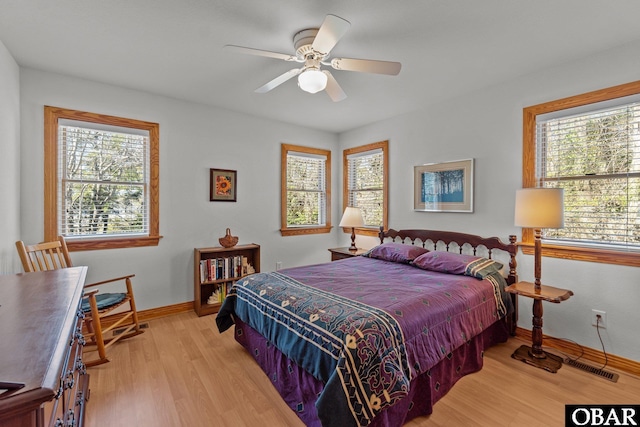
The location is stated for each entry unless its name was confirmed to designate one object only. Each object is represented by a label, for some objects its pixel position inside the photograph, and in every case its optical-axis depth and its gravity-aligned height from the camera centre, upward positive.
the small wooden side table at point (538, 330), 2.39 -1.00
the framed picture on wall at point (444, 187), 3.38 +0.27
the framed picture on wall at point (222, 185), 3.84 +0.32
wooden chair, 2.31 -0.81
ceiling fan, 1.94 +1.02
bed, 1.59 -0.77
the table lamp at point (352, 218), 4.25 -0.12
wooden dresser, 0.69 -0.40
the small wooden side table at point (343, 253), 4.16 -0.60
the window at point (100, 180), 2.92 +0.31
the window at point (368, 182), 4.38 +0.42
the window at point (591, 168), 2.38 +0.36
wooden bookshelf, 3.60 -0.76
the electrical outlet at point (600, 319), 2.48 -0.90
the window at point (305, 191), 4.54 +0.30
